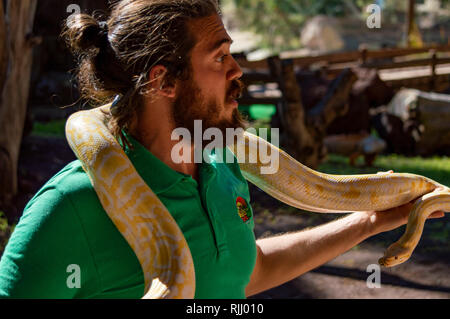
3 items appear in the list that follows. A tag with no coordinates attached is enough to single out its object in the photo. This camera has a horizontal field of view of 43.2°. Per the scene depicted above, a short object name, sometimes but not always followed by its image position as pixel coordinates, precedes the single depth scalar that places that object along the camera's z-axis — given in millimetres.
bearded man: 1588
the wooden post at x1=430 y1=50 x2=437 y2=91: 14703
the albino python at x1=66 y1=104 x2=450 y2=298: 1568
